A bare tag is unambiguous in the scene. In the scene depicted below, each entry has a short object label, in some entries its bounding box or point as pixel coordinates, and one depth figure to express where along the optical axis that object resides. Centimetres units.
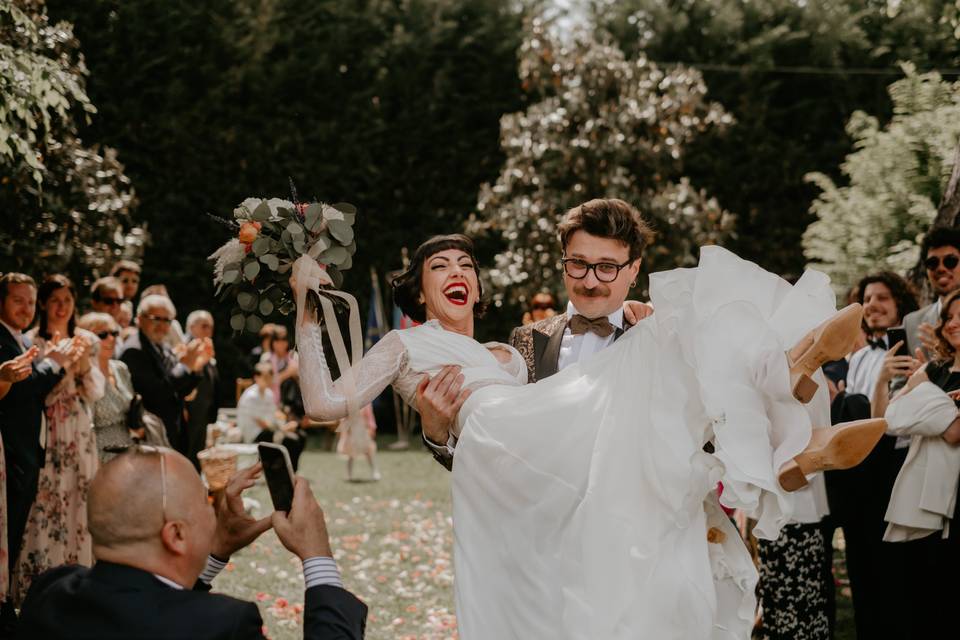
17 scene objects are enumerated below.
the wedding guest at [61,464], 653
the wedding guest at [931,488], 498
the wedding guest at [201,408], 909
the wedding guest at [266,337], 1291
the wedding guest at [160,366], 795
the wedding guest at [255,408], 1085
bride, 293
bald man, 223
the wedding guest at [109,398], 738
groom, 402
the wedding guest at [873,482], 555
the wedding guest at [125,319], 870
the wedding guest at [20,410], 612
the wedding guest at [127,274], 898
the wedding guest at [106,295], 804
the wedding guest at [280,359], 1232
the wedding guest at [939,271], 581
